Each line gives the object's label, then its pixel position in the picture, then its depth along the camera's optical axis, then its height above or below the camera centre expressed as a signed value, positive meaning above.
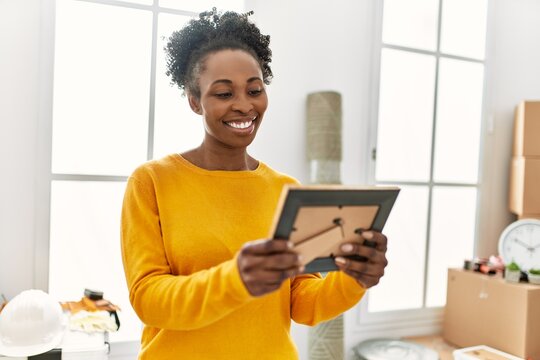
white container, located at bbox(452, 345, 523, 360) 1.68 -0.70
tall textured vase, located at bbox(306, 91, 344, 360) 1.76 +0.02
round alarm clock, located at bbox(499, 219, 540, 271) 1.94 -0.33
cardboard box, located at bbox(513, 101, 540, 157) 2.17 +0.19
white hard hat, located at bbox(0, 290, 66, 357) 1.20 -0.48
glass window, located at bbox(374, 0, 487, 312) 2.11 +0.13
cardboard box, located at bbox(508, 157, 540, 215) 2.15 -0.08
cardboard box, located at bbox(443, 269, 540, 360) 1.76 -0.61
